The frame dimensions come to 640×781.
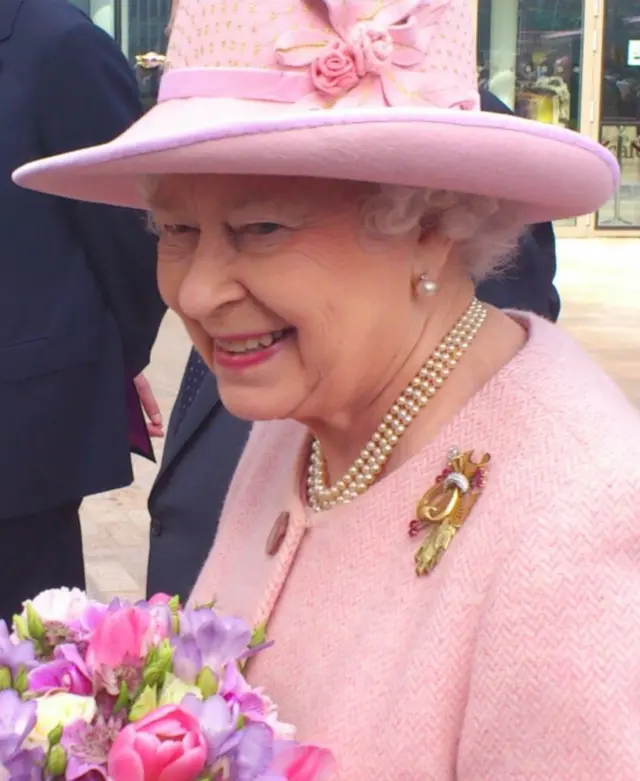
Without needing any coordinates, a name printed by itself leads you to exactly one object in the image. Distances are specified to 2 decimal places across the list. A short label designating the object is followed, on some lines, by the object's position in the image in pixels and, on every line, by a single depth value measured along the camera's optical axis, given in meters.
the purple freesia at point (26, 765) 1.33
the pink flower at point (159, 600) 1.50
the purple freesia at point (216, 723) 1.35
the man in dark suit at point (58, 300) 2.11
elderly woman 1.33
